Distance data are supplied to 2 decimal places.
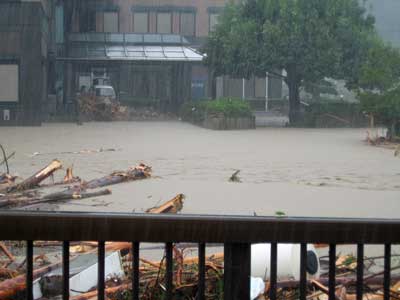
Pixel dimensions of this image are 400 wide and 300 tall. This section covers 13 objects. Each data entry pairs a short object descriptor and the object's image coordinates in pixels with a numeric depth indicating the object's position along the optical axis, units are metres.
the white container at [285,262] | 5.48
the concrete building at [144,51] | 35.25
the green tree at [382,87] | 25.97
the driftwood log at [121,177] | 12.80
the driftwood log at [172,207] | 9.58
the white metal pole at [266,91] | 43.17
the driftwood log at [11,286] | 4.98
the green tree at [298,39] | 33.69
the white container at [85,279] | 5.43
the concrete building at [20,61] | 33.56
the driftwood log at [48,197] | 10.38
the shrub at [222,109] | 32.00
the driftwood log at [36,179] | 12.07
